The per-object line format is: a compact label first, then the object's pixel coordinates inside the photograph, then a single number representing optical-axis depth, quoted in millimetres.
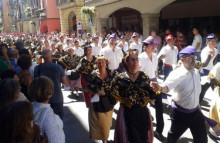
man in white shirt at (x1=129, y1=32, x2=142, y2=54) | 6498
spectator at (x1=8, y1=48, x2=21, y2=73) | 4212
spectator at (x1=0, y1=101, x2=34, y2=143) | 1316
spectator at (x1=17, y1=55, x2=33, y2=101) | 2986
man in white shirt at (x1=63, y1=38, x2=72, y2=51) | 7424
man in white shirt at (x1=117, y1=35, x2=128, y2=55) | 7006
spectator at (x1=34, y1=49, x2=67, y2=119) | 3173
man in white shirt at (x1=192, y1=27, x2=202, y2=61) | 6127
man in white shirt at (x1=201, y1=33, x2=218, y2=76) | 3905
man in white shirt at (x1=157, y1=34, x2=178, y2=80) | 4457
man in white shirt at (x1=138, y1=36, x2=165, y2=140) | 3618
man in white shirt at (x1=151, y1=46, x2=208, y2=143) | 2444
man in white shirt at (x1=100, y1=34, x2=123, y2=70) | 5114
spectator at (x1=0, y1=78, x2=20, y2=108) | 1986
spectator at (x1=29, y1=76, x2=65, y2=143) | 1718
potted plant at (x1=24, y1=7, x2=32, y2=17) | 31770
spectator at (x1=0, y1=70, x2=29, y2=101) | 2722
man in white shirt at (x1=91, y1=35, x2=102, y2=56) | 6759
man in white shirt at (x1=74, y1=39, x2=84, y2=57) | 6479
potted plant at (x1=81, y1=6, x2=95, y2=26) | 13240
